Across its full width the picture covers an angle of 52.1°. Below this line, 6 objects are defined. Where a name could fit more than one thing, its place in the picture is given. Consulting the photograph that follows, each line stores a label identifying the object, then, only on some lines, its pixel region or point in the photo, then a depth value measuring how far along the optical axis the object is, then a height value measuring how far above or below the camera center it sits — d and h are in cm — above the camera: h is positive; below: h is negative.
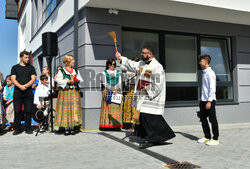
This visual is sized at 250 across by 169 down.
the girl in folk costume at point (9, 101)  671 -35
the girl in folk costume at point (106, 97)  652 -28
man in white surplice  477 -25
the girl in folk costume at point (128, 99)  677 -32
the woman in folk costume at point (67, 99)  590 -27
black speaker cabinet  666 +116
